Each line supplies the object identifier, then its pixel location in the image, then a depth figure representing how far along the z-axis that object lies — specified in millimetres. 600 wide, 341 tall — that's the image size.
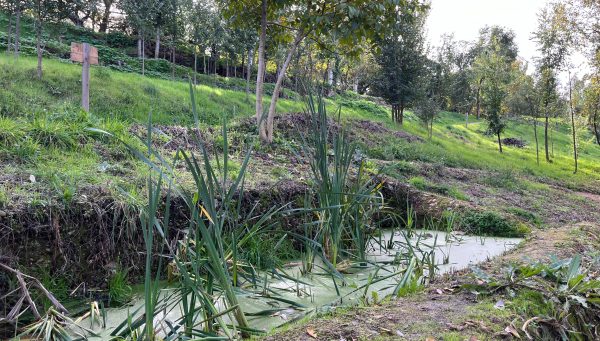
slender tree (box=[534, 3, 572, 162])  17016
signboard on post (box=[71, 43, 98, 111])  5496
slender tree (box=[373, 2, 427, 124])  16359
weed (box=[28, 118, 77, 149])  4465
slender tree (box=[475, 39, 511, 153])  17516
